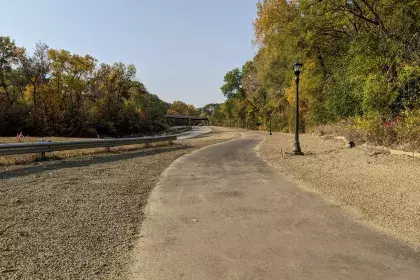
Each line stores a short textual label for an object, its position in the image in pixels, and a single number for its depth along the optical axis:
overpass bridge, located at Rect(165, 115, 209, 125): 130.73
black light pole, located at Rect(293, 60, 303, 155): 15.04
